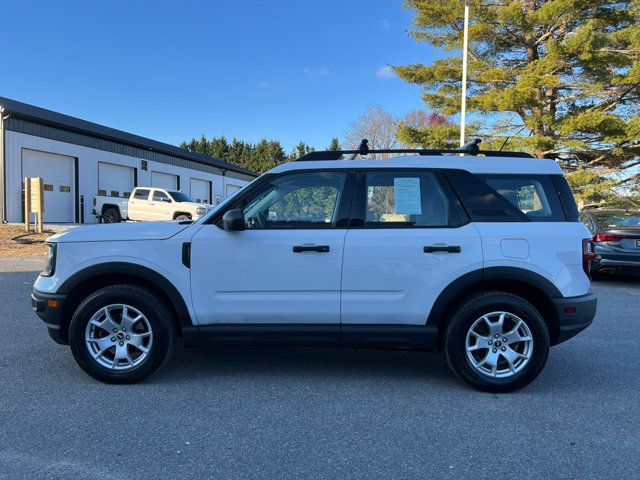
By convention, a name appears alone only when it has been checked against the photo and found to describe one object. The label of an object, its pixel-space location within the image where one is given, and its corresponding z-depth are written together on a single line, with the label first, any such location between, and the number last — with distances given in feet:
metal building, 62.75
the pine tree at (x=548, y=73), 58.49
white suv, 12.52
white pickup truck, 63.87
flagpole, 54.74
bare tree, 119.65
